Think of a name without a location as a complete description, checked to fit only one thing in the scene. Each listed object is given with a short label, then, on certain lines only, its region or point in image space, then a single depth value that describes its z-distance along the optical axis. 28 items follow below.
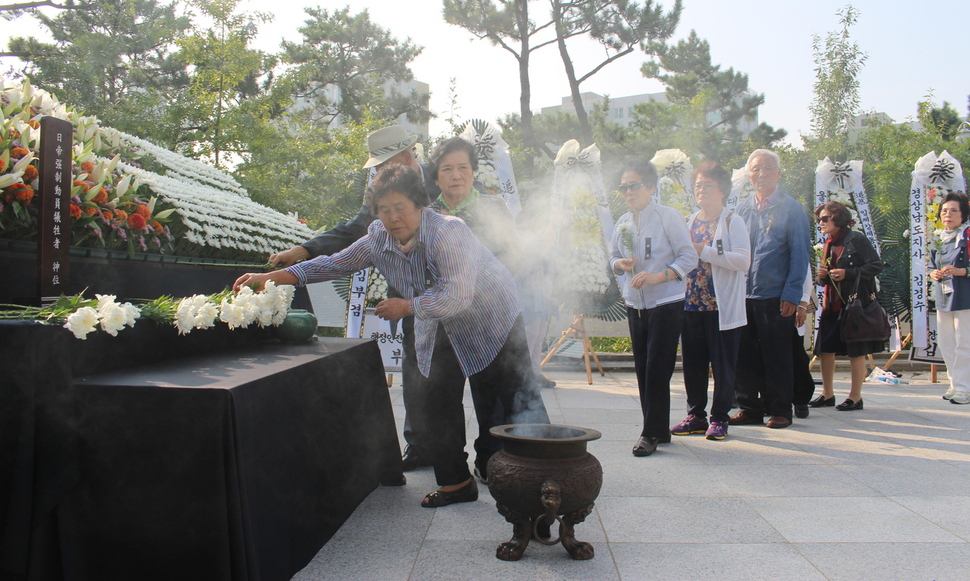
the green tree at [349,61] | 22.38
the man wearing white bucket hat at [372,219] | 3.83
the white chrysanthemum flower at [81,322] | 2.12
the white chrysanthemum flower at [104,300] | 2.36
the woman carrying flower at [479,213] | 3.71
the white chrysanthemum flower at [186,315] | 2.78
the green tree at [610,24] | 19.66
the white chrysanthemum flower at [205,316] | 2.84
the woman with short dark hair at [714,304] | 5.07
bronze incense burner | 2.76
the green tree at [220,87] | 12.24
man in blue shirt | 5.37
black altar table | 2.11
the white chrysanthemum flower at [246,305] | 3.14
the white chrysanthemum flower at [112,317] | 2.30
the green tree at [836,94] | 16.06
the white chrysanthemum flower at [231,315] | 3.03
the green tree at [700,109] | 22.05
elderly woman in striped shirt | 3.16
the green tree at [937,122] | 18.06
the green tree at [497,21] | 19.08
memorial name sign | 2.53
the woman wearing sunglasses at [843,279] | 6.40
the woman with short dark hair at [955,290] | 6.66
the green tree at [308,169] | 12.69
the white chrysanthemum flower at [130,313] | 2.41
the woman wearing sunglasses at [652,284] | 4.53
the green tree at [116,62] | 12.34
